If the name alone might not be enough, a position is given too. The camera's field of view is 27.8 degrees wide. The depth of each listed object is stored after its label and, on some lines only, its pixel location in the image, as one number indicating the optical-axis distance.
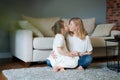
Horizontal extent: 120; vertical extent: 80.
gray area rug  3.19
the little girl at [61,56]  3.65
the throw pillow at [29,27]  4.34
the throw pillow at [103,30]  4.97
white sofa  4.14
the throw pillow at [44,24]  4.85
